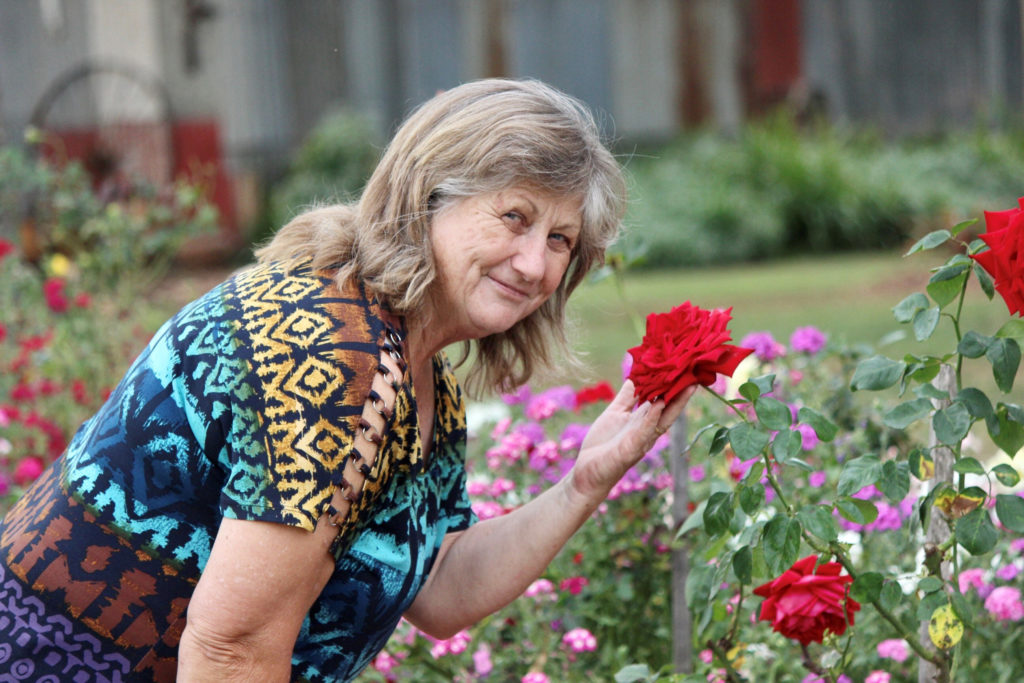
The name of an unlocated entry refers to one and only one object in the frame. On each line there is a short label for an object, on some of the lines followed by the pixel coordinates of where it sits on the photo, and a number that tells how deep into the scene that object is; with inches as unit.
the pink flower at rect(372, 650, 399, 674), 186.9
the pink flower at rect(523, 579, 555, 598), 185.2
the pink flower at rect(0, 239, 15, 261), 305.3
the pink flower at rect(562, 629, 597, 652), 173.6
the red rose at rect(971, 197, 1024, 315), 110.6
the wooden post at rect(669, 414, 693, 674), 175.5
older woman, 111.4
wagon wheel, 855.7
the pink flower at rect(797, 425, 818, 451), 185.6
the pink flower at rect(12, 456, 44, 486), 234.5
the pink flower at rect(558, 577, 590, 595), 181.3
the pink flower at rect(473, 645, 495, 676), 180.2
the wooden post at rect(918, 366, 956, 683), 136.2
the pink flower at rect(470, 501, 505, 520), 195.5
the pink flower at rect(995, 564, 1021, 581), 183.5
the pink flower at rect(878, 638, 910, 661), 168.1
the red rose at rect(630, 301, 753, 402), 120.6
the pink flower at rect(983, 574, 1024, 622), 172.6
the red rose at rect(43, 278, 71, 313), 299.3
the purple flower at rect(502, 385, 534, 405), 228.1
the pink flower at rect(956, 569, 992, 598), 177.5
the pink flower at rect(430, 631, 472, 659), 176.5
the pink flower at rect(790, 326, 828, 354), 207.3
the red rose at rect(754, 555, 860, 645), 131.9
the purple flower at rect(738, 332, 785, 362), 206.8
